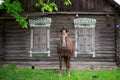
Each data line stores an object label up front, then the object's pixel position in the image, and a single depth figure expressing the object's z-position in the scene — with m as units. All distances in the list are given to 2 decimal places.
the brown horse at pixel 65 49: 16.14
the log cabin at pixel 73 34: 18.66
